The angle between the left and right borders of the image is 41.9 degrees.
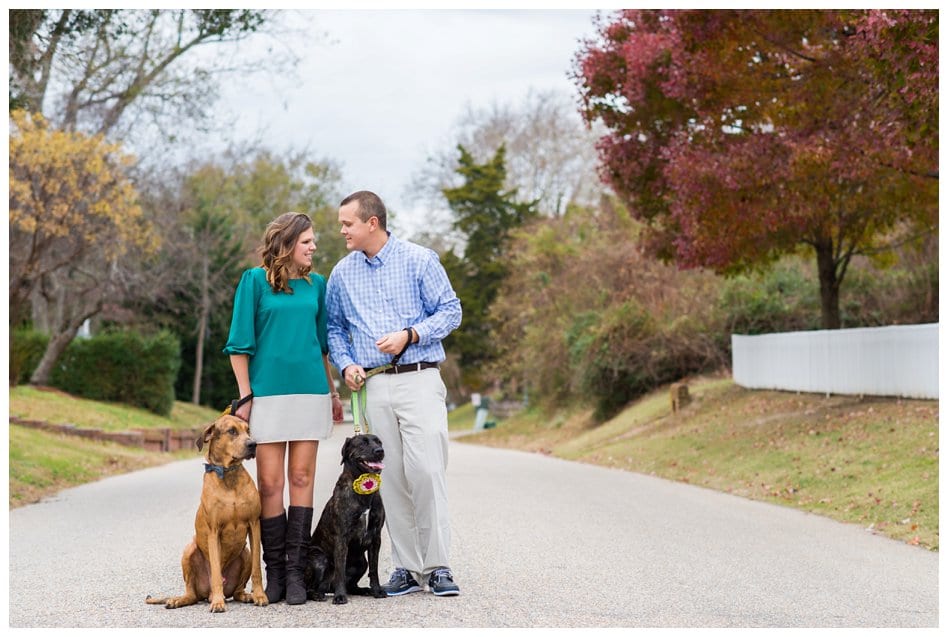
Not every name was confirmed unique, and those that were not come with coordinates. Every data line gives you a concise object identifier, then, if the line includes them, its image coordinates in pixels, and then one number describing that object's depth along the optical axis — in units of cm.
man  720
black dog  680
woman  698
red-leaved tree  1703
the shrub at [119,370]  3616
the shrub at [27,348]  3497
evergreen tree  5691
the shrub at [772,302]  2861
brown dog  664
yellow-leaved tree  2741
